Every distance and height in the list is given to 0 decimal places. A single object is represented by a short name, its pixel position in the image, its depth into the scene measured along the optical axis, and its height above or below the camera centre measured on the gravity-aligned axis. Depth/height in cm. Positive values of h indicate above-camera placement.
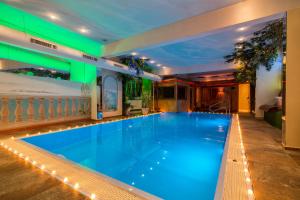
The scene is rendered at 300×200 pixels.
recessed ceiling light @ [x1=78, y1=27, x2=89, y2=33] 477 +212
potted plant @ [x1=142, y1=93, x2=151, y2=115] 1035 -27
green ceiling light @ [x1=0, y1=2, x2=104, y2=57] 402 +211
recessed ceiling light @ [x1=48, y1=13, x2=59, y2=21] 396 +212
